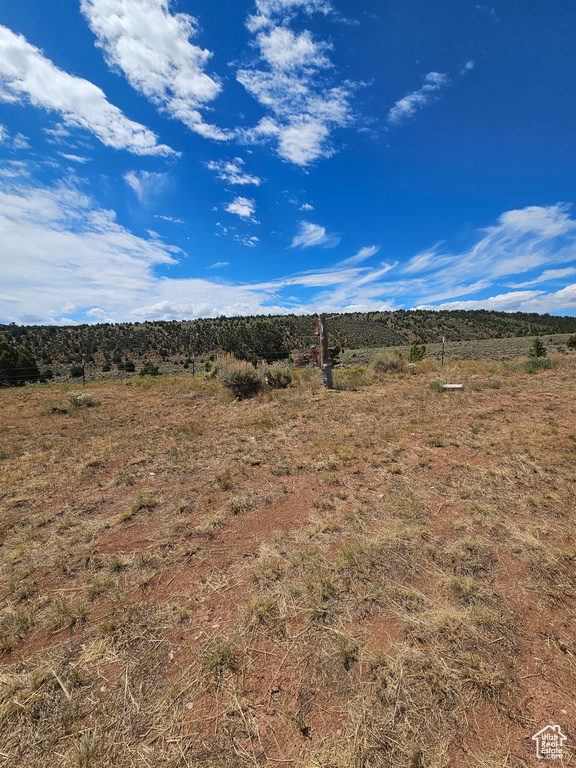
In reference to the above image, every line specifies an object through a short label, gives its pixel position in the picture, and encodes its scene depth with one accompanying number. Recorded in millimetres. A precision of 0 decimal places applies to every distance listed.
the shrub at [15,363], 20703
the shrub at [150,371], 24919
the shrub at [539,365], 12831
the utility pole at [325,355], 11633
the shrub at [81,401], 10406
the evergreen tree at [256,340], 32406
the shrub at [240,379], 10812
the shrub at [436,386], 10023
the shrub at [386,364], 16062
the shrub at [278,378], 12312
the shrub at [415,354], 19047
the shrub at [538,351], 15980
